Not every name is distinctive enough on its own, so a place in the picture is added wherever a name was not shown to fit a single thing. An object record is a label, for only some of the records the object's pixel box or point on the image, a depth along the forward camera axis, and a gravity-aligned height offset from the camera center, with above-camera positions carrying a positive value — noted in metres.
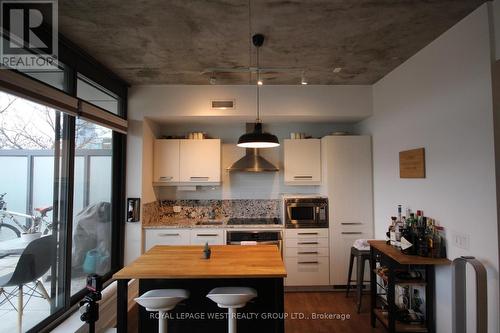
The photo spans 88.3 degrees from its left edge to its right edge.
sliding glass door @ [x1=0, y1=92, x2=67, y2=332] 1.85 -0.28
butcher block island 2.03 -0.96
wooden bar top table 2.38 -1.02
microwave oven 3.69 -0.51
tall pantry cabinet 3.66 -0.25
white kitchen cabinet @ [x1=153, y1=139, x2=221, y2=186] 3.93 +0.22
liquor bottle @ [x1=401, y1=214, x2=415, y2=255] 2.44 -0.62
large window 1.88 -0.14
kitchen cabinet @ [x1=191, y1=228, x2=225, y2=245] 3.62 -0.83
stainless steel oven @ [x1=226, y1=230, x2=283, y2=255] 3.61 -0.84
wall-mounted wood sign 2.63 +0.14
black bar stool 3.16 -1.11
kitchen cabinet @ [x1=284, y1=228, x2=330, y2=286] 3.63 -1.13
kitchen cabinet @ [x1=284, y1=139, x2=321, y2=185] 3.94 +0.24
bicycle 1.84 -0.34
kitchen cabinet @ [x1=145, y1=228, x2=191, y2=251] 3.62 -0.83
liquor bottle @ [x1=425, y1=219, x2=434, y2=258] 2.37 -0.57
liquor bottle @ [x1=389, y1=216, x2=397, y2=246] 2.75 -0.62
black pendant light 2.30 +0.35
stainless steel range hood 3.90 +0.20
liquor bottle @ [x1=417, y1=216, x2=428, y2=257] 2.38 -0.62
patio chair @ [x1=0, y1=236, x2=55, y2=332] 1.92 -0.74
